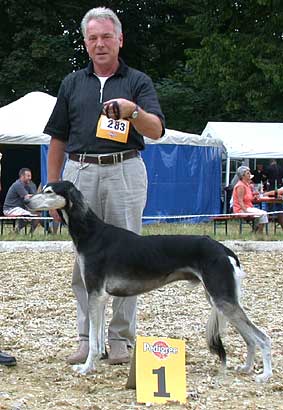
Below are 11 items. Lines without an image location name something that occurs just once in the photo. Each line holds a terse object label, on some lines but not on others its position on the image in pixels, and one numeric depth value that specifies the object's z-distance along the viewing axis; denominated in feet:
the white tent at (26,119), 49.42
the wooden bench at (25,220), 41.39
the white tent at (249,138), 59.62
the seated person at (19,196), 43.39
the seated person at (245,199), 44.37
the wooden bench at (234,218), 43.62
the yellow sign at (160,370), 12.79
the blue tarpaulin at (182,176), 54.19
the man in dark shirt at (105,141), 14.74
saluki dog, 13.96
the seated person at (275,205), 50.03
